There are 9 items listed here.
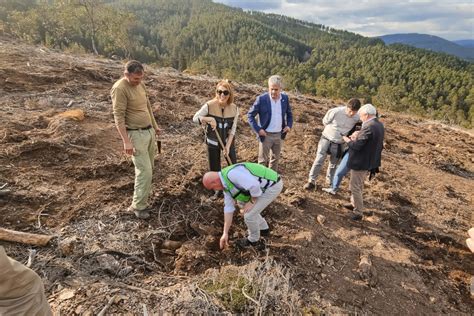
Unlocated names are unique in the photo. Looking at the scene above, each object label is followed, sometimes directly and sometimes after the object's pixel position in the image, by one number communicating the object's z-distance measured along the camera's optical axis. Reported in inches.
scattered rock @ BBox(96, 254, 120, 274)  108.4
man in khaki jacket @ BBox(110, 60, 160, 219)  117.4
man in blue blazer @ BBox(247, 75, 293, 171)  155.4
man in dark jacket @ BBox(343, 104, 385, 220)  138.0
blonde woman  136.9
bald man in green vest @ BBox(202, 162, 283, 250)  106.0
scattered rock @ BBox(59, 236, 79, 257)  111.9
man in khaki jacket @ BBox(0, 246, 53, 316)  64.2
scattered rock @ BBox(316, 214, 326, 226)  152.7
